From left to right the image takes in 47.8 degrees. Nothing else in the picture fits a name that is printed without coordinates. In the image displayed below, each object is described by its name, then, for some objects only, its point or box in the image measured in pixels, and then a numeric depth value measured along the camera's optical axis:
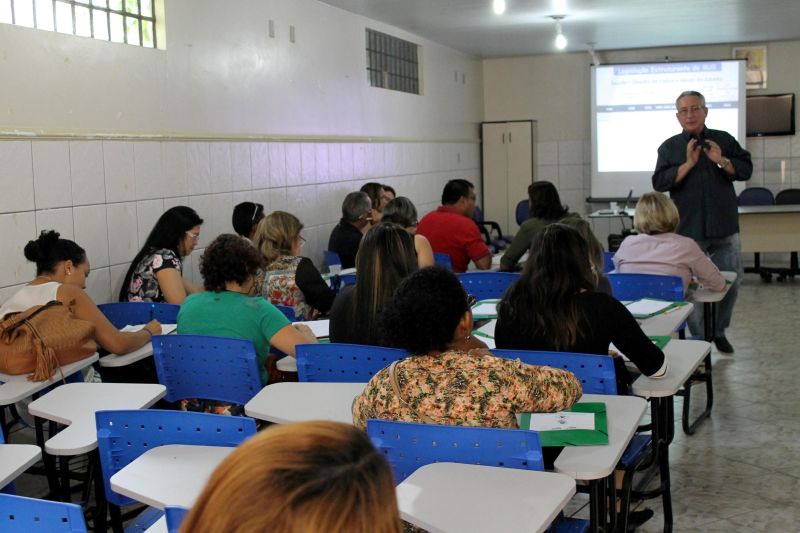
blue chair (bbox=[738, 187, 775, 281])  10.31
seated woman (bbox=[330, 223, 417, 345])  3.44
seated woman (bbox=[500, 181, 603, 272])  6.11
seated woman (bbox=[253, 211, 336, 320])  4.70
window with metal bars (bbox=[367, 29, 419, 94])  8.84
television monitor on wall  11.35
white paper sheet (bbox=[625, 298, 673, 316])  4.08
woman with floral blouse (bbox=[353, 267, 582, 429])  2.31
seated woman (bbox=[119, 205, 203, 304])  4.79
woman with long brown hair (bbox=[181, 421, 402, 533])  0.76
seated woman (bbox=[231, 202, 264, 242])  5.85
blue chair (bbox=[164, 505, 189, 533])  1.63
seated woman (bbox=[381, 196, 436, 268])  5.86
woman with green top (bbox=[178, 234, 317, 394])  3.55
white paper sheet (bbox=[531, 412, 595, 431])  2.38
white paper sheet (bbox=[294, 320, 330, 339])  4.00
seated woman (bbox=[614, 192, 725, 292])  5.01
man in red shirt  6.54
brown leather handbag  3.42
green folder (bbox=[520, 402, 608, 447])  2.31
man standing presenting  6.16
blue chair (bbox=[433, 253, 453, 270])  6.21
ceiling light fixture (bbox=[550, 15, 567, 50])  9.66
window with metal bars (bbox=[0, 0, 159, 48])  4.46
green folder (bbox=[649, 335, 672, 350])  3.38
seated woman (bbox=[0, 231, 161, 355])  3.73
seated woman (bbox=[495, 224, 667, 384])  3.08
